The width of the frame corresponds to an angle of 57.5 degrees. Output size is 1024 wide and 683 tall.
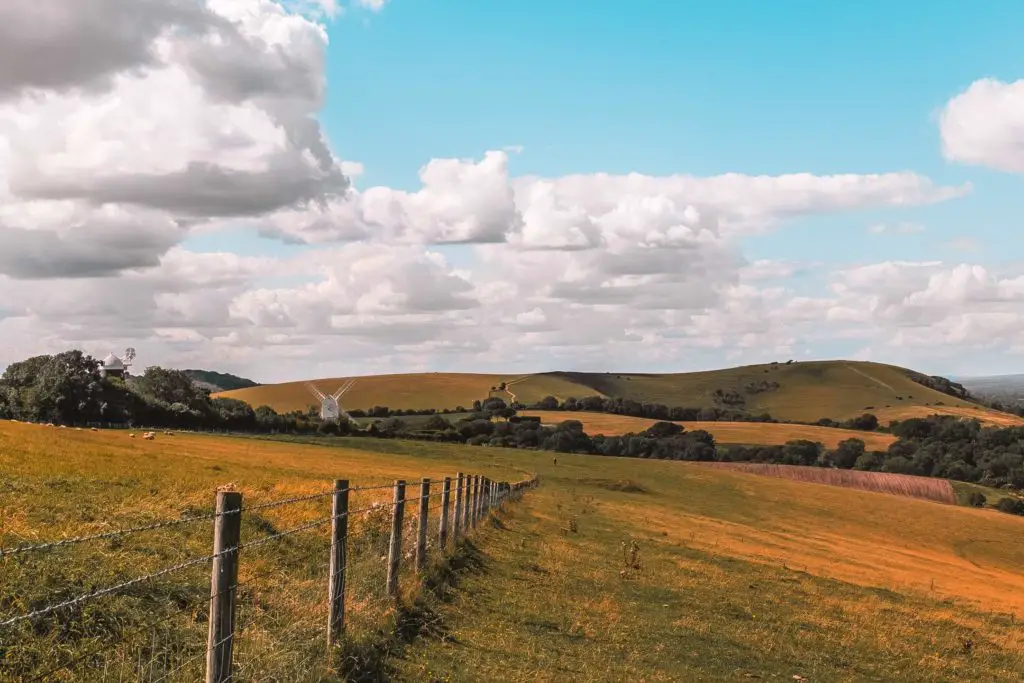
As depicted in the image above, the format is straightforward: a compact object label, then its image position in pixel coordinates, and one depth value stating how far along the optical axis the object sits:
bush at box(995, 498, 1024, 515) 109.50
